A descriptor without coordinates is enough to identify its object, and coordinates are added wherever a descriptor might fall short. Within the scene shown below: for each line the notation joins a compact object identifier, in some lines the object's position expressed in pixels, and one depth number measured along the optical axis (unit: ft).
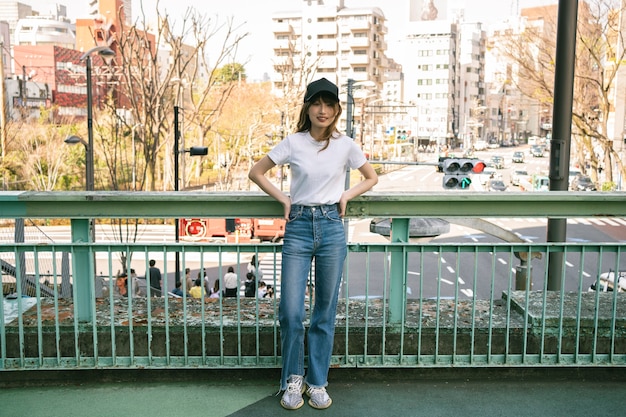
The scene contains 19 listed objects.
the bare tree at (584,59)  100.89
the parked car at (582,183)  167.02
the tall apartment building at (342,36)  364.58
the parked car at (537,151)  353.10
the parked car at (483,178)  209.78
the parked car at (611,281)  58.92
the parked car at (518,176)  225.35
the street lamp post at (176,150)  61.98
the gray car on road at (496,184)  186.72
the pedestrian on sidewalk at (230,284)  52.21
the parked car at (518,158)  321.93
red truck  115.14
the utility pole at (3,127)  138.10
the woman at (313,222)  12.70
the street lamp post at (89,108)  60.03
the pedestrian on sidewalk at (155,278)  46.50
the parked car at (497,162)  283.38
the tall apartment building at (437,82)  432.66
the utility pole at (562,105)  25.52
